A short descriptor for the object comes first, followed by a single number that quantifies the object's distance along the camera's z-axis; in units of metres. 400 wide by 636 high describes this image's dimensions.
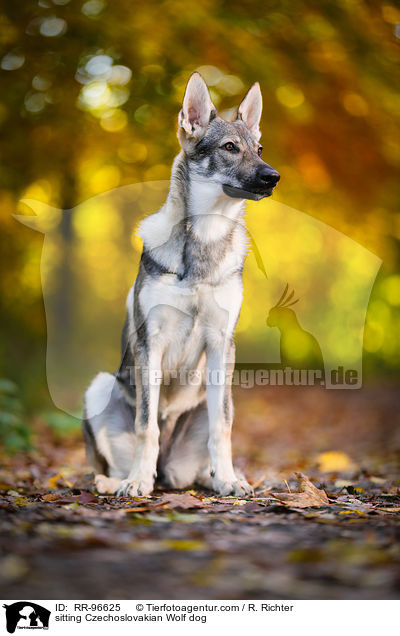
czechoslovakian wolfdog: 3.50
